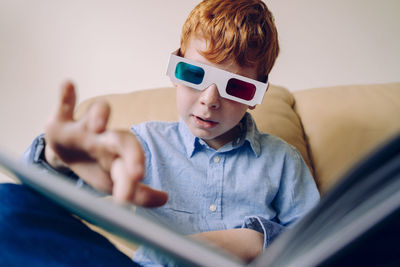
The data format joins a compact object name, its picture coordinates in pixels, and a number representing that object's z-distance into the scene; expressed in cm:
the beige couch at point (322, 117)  102
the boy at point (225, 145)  71
